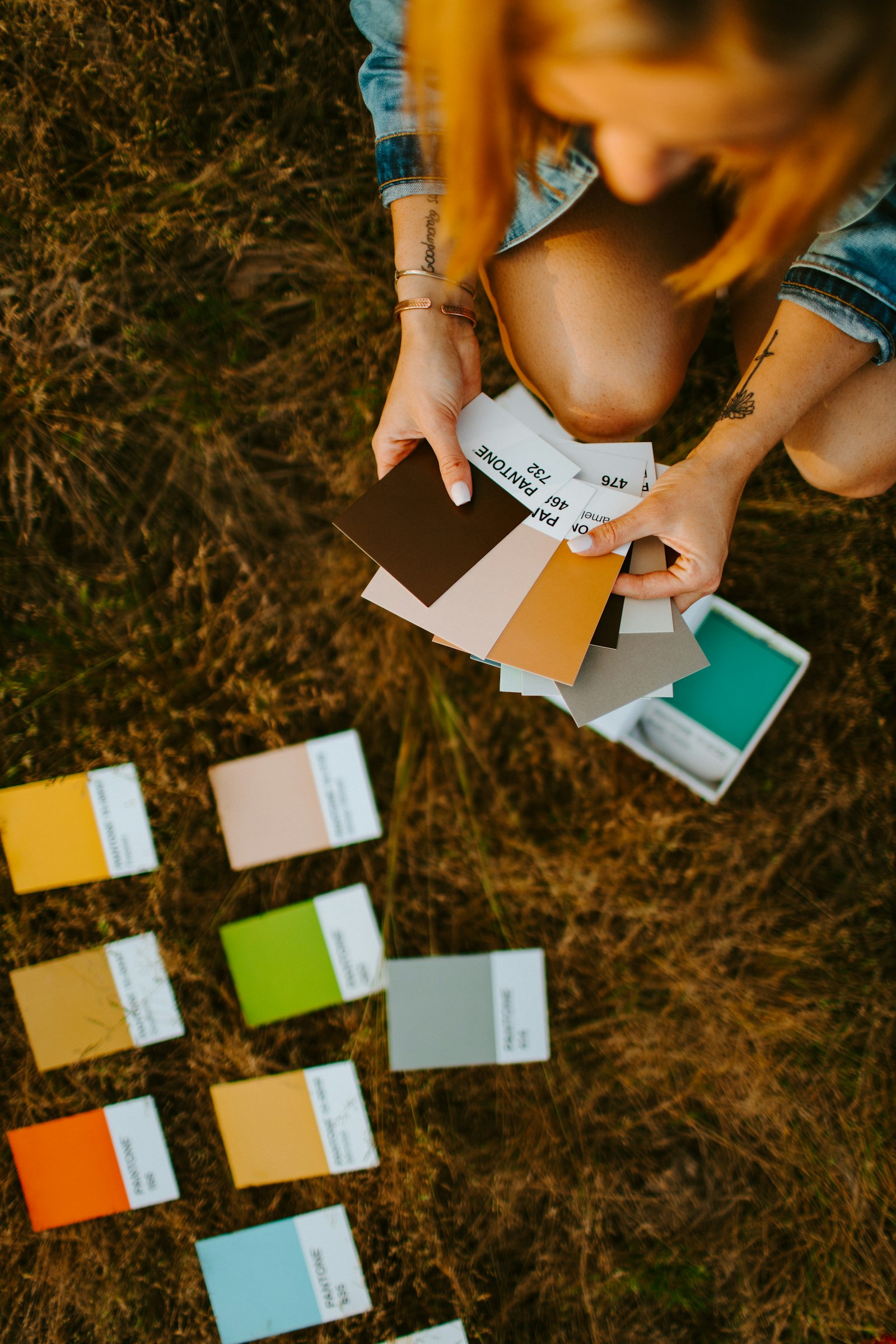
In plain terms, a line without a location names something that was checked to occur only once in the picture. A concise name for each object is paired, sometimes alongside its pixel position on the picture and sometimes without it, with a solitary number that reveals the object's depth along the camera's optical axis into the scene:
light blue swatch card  1.69
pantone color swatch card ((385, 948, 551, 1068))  1.73
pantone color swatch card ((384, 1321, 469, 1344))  1.68
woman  0.69
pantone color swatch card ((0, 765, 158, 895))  1.79
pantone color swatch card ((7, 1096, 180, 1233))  1.74
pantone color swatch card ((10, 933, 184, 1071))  1.76
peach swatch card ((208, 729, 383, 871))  1.78
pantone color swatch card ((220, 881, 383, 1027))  1.75
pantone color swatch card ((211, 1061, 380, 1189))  1.73
